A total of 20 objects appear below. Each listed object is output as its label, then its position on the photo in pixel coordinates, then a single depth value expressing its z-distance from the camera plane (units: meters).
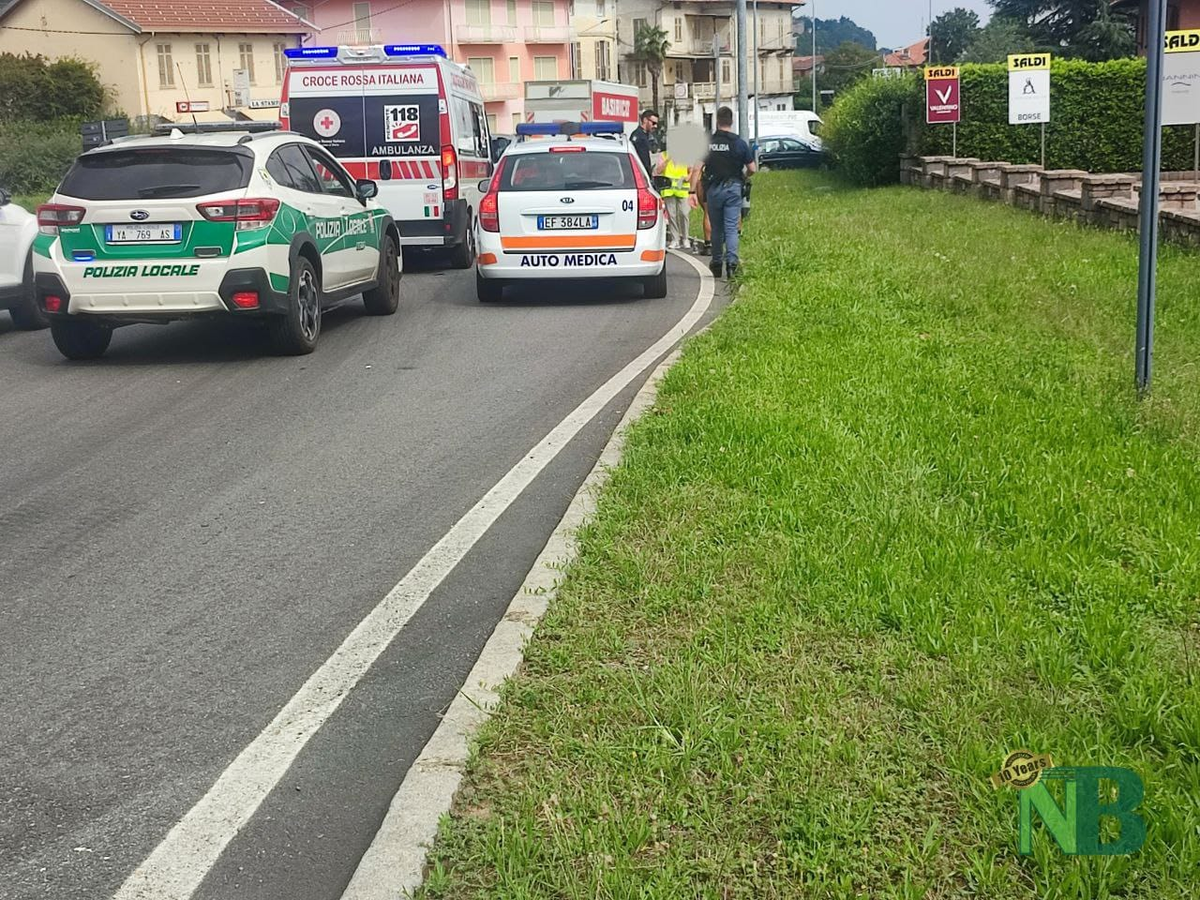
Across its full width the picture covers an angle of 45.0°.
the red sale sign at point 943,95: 29.09
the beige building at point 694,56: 100.94
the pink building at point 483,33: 79.69
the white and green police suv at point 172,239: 10.47
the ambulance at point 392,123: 17.56
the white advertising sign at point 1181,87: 10.98
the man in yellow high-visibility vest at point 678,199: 19.73
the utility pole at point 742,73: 30.20
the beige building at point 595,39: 93.06
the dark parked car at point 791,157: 49.00
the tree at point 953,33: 136.25
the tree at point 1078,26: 56.94
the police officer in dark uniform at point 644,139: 20.84
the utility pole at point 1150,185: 6.72
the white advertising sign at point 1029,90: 26.28
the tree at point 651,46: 98.19
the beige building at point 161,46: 63.72
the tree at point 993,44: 92.88
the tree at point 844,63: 123.97
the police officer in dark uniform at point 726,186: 15.63
